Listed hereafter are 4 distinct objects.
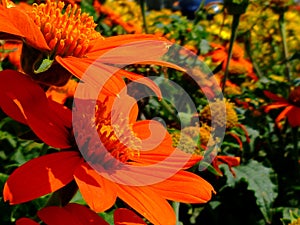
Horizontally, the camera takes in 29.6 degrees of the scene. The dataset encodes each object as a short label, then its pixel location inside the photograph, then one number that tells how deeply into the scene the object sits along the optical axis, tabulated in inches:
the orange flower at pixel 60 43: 7.1
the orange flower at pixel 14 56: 13.5
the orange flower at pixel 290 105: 14.7
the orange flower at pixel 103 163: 6.4
